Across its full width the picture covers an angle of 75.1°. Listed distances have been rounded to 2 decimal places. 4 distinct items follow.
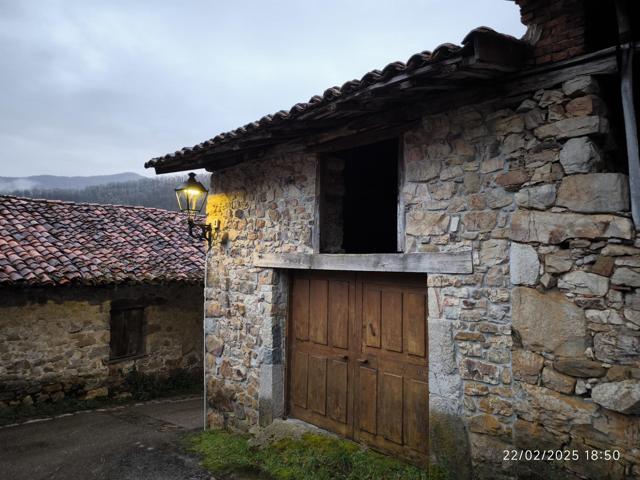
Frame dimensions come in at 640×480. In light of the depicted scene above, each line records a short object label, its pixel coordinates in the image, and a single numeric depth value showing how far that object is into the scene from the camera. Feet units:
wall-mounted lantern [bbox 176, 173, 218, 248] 18.16
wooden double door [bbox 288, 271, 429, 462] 12.60
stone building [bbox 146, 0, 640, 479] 8.68
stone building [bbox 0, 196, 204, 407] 23.25
